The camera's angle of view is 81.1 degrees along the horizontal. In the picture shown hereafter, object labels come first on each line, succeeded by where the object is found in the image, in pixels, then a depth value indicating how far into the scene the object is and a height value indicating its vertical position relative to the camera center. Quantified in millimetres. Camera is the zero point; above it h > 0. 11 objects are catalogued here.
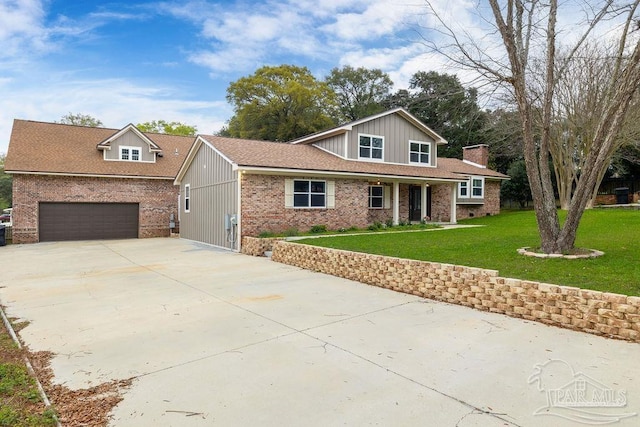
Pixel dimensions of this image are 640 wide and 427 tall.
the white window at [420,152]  19344 +2758
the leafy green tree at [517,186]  28531 +1472
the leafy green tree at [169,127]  41781 +8702
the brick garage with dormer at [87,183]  17453 +1070
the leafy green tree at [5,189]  38188 +1561
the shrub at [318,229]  14797 -965
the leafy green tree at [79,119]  38219 +8850
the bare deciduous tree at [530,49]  7490 +3249
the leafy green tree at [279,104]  34469 +9486
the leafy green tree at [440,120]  33281 +8215
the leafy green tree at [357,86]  41156 +13228
